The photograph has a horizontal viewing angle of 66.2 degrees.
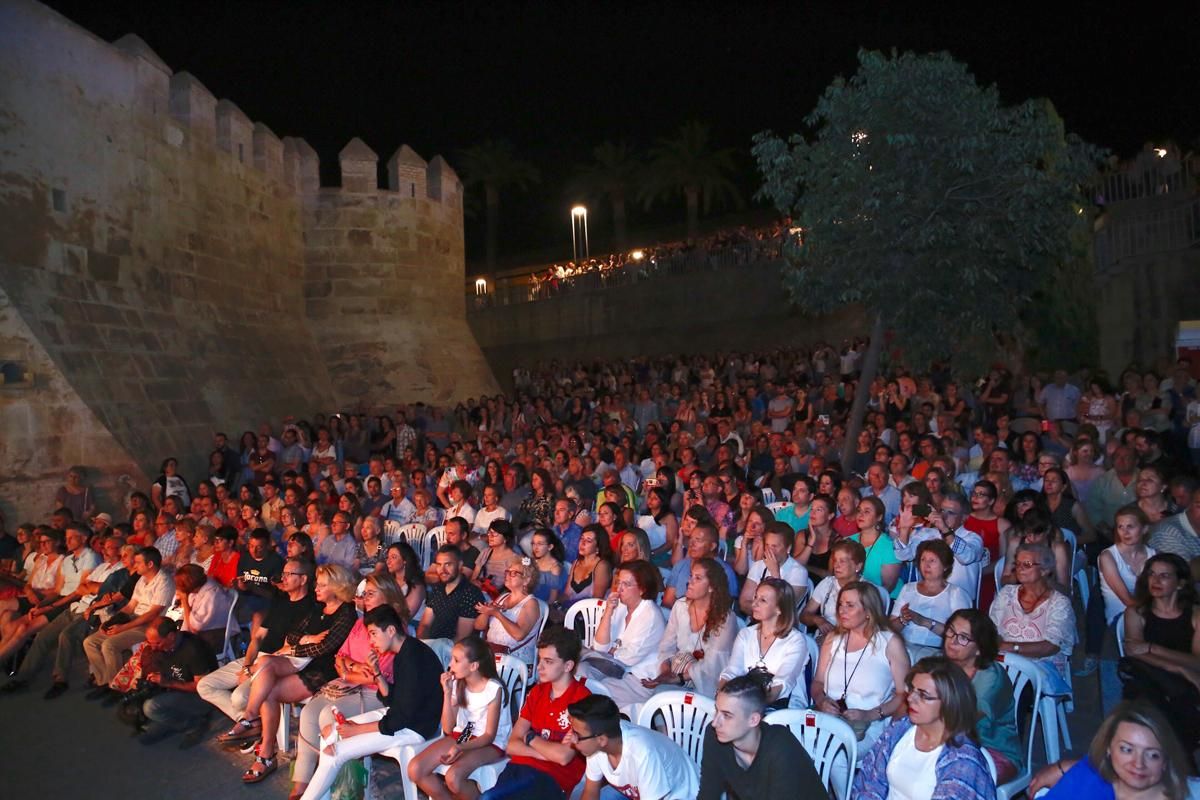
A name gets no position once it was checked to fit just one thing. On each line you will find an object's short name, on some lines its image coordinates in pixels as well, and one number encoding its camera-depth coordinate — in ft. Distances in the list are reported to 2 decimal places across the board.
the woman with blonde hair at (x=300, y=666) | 16.80
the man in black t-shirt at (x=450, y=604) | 18.38
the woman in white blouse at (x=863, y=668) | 13.51
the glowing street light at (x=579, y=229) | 115.53
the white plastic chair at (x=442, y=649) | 16.96
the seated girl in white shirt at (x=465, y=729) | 13.61
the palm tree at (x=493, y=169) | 119.96
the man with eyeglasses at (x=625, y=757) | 11.53
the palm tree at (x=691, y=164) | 113.19
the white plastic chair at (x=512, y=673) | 15.92
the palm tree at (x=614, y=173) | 117.29
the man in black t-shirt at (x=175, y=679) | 18.52
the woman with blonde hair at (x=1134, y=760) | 9.04
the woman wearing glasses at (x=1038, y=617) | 14.78
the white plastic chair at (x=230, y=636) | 21.24
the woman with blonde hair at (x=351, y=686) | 15.31
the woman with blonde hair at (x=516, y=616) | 17.51
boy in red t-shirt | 12.94
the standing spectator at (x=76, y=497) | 32.81
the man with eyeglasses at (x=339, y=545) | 24.56
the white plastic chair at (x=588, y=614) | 18.25
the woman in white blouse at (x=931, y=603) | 15.52
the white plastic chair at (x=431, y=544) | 26.12
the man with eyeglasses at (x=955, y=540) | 18.02
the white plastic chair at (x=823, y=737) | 11.99
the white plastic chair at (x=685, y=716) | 13.11
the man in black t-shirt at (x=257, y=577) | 20.85
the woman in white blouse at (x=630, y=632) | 16.06
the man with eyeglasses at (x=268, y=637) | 18.19
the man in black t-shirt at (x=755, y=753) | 10.39
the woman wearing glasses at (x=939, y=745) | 10.19
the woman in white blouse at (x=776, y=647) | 14.21
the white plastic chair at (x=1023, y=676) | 13.26
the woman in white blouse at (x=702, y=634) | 15.62
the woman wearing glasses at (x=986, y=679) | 12.34
